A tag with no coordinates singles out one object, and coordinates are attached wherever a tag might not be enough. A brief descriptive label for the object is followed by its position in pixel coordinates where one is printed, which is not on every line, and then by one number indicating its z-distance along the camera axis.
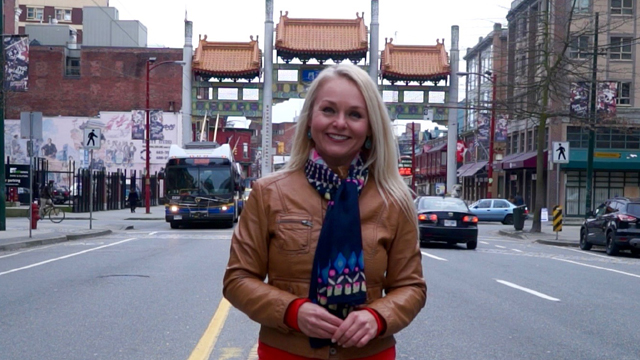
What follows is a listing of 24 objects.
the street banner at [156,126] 46.53
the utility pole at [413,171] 58.98
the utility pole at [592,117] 29.28
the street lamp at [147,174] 40.62
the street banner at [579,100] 29.47
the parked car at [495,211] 43.12
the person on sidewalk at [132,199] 43.41
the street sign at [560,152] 28.69
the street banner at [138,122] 47.94
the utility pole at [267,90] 44.16
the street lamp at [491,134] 42.66
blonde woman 2.94
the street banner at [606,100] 30.42
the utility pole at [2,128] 22.81
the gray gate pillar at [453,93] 47.09
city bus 28.83
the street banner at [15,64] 22.17
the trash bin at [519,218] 32.19
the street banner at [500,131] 43.09
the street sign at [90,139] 25.28
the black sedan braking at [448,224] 20.31
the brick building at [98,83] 68.56
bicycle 31.17
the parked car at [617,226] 20.70
